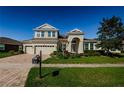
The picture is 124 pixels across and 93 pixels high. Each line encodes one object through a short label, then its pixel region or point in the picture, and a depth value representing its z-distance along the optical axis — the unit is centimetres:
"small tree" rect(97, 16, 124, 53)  967
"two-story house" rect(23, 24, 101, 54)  1251
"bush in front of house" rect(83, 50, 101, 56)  1039
